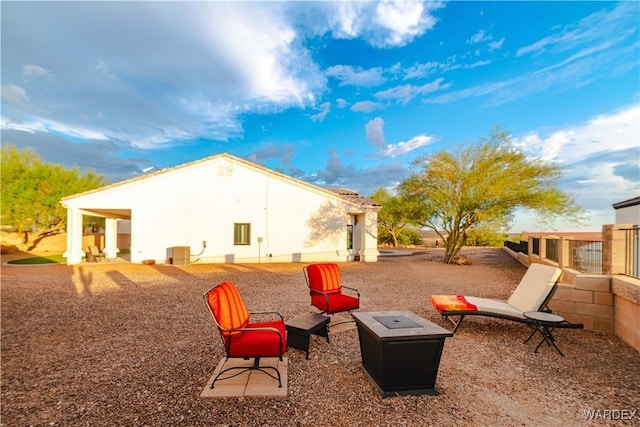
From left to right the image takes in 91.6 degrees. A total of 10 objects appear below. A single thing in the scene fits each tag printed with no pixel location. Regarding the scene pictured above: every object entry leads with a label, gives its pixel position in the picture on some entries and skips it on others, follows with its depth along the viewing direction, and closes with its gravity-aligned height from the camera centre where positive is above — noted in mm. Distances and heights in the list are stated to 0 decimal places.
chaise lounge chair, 5379 -1624
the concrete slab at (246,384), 3504 -2047
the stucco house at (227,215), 15664 -89
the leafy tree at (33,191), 18641 +1279
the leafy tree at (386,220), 21219 -460
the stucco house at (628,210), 8972 +249
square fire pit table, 3496 -1629
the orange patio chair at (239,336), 3762 -1560
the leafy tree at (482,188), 14812 +1433
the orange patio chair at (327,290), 5887 -1535
